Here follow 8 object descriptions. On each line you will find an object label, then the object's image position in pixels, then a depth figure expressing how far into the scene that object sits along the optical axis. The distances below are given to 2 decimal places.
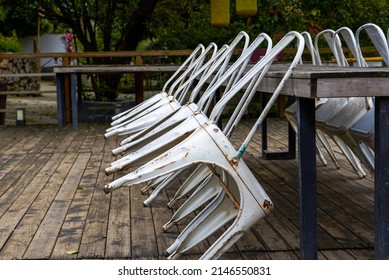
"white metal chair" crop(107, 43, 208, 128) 3.98
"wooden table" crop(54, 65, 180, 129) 7.84
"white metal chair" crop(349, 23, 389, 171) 2.67
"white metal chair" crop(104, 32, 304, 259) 2.30
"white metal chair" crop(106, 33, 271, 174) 2.55
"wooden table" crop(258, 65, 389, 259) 2.16
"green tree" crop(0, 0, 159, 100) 9.30
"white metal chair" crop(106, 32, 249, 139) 3.35
